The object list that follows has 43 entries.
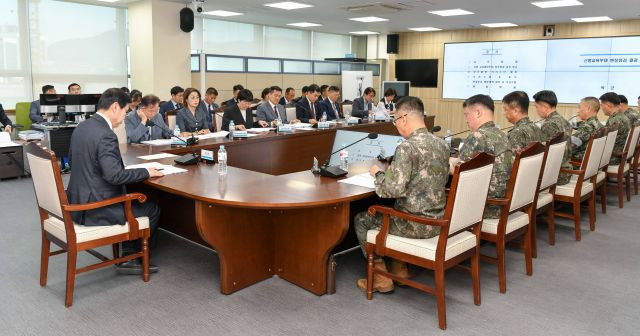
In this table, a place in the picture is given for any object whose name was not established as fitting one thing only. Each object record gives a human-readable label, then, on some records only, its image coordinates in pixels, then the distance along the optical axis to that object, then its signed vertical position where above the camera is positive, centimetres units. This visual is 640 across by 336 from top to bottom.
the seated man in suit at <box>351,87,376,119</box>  827 -4
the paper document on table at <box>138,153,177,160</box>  387 -43
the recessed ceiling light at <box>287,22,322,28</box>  1112 +172
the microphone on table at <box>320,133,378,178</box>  322 -44
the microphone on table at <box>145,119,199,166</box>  363 -42
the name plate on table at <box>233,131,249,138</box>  522 -34
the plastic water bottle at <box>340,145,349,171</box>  347 -40
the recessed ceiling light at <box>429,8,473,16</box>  903 +167
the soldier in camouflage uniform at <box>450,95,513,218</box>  318 -25
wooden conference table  278 -70
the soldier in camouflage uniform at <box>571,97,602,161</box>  502 -21
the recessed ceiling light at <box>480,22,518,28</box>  1083 +173
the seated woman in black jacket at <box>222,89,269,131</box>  600 -13
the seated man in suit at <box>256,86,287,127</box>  671 -10
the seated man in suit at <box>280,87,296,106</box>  879 +8
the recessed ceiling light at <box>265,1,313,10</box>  832 +161
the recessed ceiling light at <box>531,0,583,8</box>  798 +163
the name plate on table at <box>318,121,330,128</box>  656 -29
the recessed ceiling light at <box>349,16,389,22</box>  1008 +169
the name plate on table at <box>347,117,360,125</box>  725 -27
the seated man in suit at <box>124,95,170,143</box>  458 -18
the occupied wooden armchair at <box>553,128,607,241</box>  420 -64
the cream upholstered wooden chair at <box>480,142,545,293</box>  305 -61
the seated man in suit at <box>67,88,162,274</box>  291 -40
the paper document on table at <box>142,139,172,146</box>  455 -38
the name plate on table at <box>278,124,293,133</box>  593 -32
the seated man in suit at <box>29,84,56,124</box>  700 -16
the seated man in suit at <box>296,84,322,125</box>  746 -6
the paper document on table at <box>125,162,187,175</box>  335 -46
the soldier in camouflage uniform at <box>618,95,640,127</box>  604 -12
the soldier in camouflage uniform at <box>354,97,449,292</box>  267 -38
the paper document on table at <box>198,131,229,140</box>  517 -36
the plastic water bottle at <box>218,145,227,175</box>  334 -41
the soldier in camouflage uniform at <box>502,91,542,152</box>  385 -12
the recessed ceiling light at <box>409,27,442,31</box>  1225 +179
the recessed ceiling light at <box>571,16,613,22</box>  971 +169
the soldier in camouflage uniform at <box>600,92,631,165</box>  547 -14
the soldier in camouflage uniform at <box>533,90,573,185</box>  437 -15
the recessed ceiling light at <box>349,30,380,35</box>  1304 +181
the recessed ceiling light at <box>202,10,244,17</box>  946 +166
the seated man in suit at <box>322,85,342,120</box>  802 -3
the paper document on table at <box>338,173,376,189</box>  302 -48
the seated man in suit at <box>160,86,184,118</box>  705 -1
